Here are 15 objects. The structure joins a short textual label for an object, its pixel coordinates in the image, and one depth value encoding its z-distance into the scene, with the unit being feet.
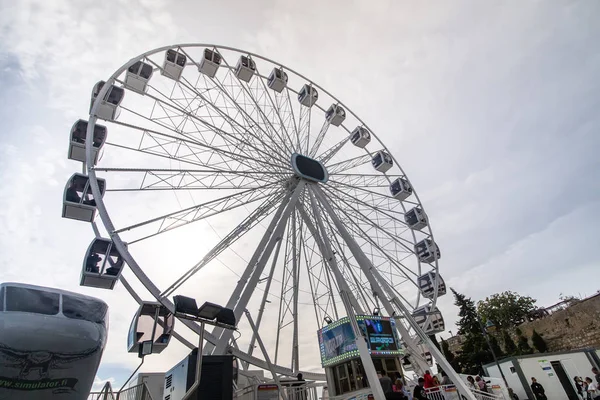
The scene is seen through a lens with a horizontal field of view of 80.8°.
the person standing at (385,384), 35.35
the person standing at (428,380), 42.27
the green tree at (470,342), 137.08
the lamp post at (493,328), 66.77
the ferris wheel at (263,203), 43.19
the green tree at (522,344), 123.44
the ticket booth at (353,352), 51.75
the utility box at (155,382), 69.26
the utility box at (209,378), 21.61
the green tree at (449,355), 151.33
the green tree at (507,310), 168.25
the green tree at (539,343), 117.19
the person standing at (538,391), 58.29
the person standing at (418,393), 34.63
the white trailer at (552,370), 61.87
